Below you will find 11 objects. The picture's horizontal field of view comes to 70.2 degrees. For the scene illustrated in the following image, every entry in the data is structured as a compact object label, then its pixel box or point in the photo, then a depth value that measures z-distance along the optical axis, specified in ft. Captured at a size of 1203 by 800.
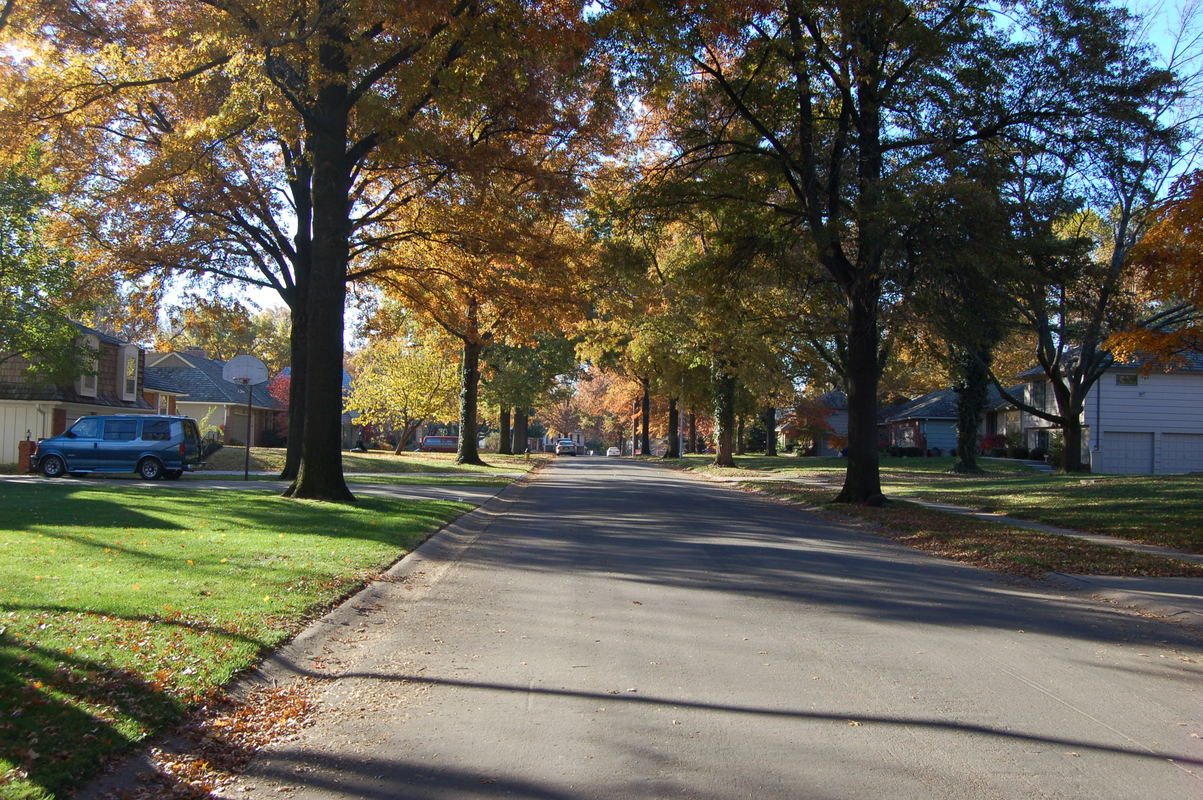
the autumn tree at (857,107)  53.52
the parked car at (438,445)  223.92
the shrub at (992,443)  161.17
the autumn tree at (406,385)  152.56
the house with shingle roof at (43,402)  99.45
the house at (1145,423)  119.65
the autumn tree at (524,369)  149.38
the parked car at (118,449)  75.77
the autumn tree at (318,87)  43.75
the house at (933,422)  188.24
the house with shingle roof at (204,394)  153.99
